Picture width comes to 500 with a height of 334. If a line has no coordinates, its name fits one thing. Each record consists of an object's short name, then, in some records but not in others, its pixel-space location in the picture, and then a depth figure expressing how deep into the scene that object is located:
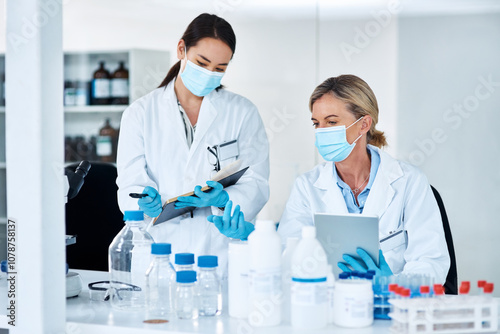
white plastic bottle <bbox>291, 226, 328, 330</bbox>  2.49
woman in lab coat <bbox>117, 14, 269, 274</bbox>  3.47
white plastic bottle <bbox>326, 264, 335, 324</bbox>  2.55
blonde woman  3.13
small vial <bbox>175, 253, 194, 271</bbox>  2.60
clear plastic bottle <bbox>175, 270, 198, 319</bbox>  2.63
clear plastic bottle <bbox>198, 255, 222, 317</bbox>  2.66
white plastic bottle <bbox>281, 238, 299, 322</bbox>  2.58
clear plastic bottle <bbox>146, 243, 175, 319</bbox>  2.65
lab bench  2.54
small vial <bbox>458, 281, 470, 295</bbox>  2.58
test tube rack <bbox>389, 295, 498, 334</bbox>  2.48
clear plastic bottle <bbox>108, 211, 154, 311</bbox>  2.76
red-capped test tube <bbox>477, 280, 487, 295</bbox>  2.56
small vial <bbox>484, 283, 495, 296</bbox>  2.55
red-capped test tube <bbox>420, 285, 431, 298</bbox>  2.55
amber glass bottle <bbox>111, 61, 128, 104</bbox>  6.76
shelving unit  6.72
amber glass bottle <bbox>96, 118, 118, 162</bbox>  6.90
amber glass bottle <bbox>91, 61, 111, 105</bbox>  6.83
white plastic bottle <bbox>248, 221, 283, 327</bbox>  2.51
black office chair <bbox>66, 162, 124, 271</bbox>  3.90
